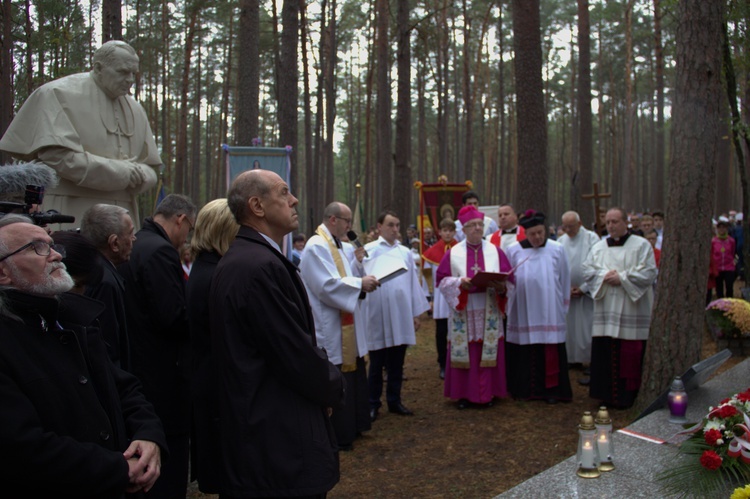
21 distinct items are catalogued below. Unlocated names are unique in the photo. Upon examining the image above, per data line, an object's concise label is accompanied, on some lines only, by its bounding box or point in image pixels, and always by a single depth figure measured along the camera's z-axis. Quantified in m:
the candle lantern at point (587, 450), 3.87
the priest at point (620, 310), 7.11
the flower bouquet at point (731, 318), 9.41
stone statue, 3.92
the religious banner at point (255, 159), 7.83
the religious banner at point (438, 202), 13.30
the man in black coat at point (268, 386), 2.70
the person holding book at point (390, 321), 7.19
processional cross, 10.32
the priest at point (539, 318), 7.58
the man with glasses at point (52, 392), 1.90
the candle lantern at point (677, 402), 4.80
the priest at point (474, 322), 7.31
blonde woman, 3.14
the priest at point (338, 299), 5.88
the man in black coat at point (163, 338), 3.72
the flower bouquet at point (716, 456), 3.53
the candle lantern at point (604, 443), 3.99
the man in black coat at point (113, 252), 3.15
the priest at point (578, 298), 8.55
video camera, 2.70
